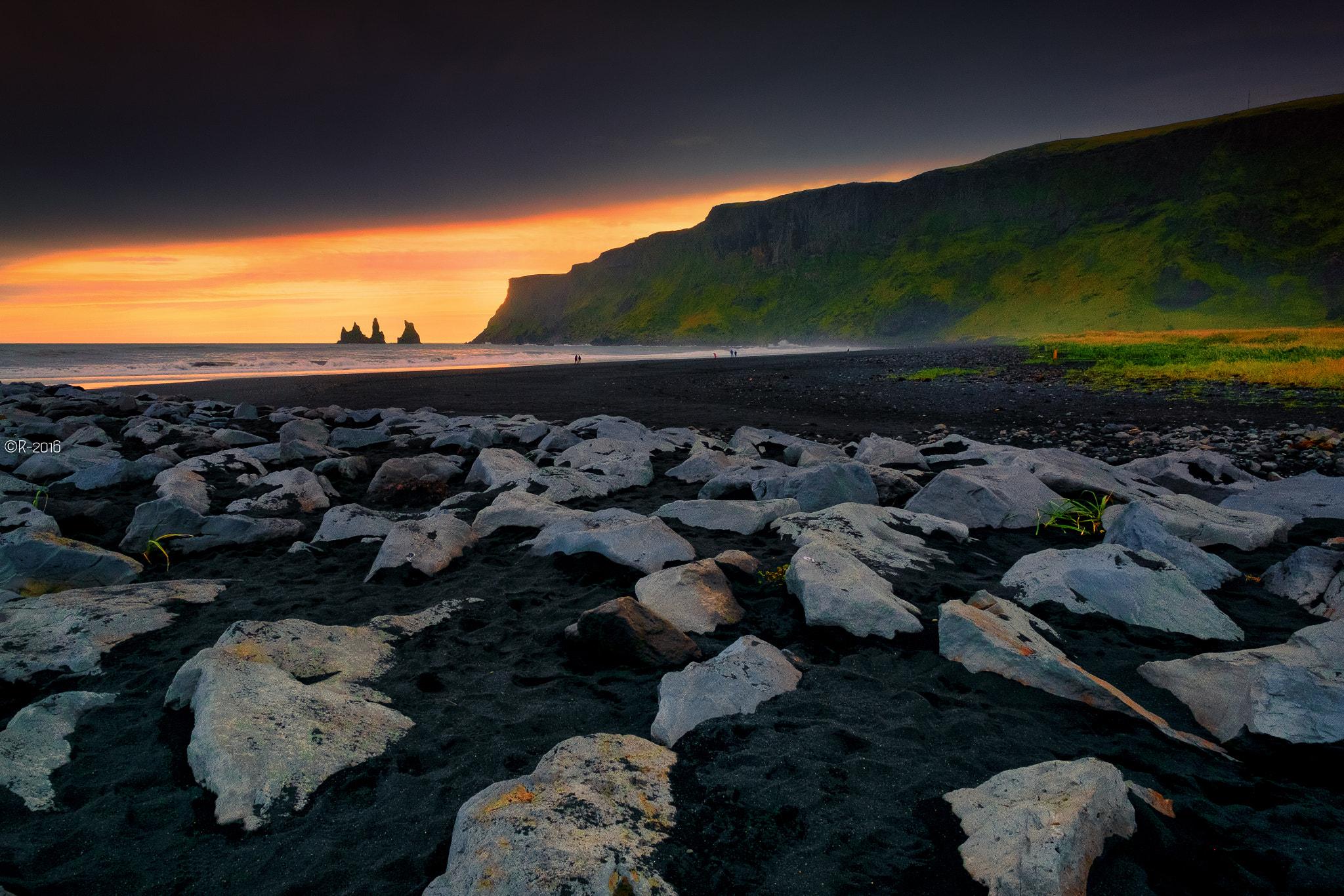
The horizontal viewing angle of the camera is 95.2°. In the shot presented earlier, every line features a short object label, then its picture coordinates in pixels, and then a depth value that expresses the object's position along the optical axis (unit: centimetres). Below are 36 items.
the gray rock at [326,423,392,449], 1029
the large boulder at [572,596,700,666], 333
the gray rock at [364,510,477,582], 468
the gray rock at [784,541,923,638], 357
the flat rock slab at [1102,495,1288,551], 485
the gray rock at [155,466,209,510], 607
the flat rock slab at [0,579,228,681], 319
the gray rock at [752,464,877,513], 591
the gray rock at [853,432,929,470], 777
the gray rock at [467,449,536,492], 695
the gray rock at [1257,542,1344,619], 370
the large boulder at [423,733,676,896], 177
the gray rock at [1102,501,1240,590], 419
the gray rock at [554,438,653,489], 752
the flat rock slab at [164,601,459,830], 229
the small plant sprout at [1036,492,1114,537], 544
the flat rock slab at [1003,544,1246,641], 361
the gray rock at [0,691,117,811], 233
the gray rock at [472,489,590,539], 559
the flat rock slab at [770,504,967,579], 454
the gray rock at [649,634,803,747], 271
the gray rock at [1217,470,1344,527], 542
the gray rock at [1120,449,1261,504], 659
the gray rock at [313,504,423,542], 542
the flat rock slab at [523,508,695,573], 465
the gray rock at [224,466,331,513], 621
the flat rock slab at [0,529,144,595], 413
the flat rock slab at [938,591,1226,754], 278
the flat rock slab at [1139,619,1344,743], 253
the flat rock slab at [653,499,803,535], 555
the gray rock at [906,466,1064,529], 557
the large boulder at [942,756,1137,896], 175
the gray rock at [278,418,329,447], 1017
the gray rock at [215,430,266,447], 946
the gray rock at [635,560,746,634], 376
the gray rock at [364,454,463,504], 695
